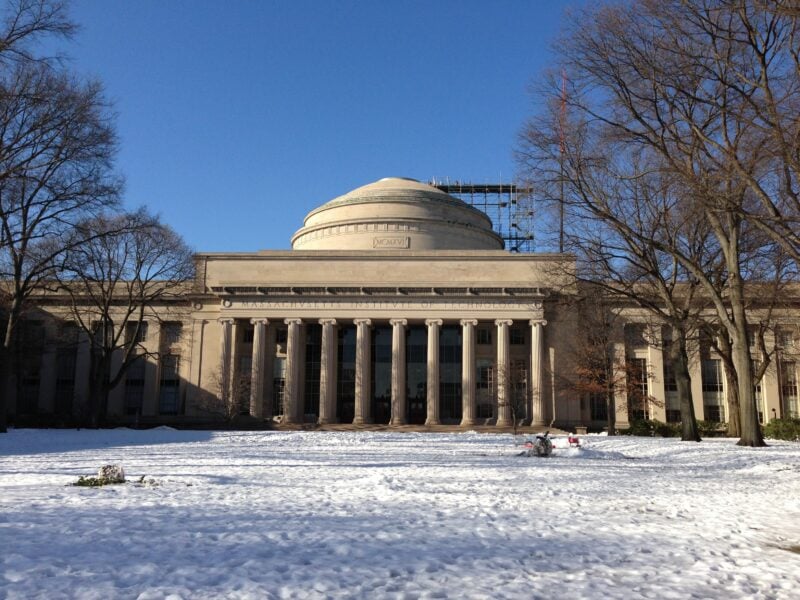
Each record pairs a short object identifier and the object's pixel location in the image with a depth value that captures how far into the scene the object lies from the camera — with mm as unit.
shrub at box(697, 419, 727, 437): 44062
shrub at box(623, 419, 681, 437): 41375
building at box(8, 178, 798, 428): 54500
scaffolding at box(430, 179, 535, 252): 87062
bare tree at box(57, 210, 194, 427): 37844
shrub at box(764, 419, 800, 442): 35750
